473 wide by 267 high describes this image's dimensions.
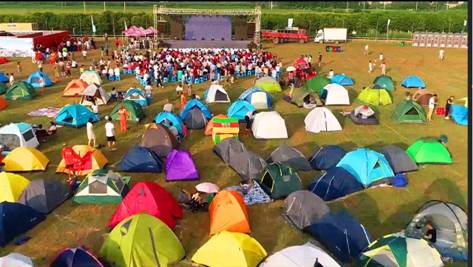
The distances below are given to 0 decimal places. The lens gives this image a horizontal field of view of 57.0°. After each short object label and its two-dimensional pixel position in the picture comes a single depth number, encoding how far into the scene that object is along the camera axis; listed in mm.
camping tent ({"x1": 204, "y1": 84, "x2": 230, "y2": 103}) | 25078
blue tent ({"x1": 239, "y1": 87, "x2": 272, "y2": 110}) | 24062
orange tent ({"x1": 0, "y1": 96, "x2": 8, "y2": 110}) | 23422
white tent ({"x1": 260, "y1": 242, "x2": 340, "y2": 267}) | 9312
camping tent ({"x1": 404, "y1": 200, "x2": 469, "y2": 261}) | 10953
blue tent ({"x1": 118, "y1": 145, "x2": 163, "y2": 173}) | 15648
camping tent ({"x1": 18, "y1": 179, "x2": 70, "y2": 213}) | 12695
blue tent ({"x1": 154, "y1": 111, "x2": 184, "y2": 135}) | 18919
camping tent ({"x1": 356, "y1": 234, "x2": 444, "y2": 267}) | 9477
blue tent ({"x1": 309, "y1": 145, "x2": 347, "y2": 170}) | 15789
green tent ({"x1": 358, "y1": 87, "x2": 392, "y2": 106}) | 25266
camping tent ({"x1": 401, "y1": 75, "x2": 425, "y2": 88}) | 29828
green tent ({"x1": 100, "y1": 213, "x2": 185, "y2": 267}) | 10148
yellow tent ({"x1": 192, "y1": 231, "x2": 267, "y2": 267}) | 10070
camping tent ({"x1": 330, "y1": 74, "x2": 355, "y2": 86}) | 30422
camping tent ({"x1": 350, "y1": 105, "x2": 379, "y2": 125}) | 21594
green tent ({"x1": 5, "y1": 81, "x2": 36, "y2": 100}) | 25234
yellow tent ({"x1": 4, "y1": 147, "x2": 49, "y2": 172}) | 15445
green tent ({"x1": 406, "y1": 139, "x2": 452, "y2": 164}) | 16547
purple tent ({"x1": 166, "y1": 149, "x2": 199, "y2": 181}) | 15117
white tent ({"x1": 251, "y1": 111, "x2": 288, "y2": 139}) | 19266
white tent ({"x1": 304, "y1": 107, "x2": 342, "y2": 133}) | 20328
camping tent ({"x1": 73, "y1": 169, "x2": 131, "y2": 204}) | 13406
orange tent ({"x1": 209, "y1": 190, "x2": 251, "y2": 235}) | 11711
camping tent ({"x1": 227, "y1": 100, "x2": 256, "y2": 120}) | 21312
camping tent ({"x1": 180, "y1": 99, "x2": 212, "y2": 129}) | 20562
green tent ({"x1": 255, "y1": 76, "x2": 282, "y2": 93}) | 27970
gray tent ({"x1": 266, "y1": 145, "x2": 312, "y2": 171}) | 15695
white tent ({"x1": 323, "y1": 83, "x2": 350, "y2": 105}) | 25125
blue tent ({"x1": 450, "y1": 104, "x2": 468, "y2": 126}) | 21905
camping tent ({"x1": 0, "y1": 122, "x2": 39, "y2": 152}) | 16734
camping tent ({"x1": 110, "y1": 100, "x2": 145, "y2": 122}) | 21394
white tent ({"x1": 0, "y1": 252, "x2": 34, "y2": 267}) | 9094
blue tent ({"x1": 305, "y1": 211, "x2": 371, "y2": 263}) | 10766
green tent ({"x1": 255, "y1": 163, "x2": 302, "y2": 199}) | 13695
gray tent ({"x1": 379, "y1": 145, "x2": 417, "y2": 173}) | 15656
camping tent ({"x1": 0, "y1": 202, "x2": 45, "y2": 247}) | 11336
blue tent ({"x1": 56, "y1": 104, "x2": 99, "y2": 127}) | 20484
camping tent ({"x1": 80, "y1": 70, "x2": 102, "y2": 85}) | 27983
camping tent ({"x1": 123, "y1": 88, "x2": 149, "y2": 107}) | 23812
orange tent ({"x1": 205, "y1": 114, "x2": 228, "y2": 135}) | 19522
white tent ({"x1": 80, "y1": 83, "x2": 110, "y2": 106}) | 23797
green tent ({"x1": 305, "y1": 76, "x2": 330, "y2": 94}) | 27081
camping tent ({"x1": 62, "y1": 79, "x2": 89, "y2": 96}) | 26328
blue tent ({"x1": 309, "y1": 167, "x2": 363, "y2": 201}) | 13703
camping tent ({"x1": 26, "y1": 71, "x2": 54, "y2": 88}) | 28531
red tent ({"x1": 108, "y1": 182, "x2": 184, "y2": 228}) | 11938
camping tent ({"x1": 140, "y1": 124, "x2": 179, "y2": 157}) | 16797
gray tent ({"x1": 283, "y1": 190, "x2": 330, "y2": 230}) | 11809
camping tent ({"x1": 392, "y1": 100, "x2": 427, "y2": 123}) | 21938
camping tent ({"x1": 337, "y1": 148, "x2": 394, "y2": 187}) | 14500
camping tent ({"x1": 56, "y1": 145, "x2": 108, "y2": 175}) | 15289
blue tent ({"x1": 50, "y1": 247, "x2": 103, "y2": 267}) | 9578
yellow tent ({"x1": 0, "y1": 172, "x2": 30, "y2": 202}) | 12828
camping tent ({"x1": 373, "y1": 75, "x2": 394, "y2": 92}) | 28672
